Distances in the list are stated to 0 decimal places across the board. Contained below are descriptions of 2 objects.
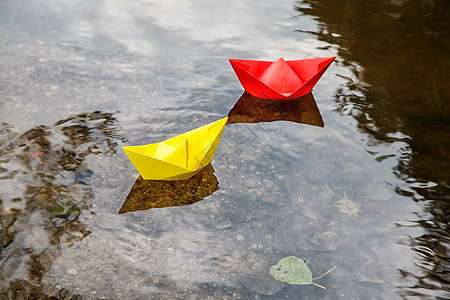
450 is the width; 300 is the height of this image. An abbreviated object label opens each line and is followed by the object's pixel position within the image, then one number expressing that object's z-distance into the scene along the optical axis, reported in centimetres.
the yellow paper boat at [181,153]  212
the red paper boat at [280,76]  276
